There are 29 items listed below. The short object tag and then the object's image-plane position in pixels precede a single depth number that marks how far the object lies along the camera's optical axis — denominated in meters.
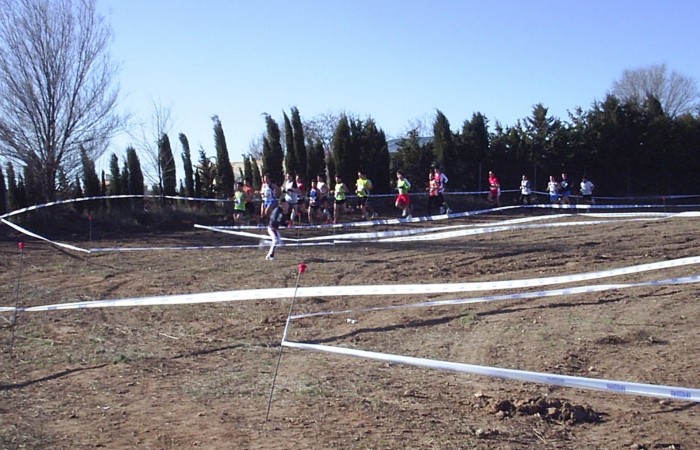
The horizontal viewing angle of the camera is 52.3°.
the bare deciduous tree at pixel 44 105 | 28.19
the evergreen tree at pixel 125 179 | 32.91
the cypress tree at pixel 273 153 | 36.09
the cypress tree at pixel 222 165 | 35.38
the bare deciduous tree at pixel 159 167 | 33.67
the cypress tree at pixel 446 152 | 39.00
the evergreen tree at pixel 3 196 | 28.50
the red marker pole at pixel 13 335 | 9.26
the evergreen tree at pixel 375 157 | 37.75
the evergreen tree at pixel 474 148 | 39.44
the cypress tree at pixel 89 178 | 30.53
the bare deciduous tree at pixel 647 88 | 78.94
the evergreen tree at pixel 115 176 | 32.78
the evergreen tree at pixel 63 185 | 29.83
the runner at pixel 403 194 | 27.94
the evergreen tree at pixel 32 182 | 28.70
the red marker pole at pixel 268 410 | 6.44
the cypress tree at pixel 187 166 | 34.34
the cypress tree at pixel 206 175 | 36.06
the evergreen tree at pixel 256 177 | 36.44
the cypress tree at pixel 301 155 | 36.84
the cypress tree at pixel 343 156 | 37.22
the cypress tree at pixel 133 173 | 33.00
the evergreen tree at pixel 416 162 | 38.84
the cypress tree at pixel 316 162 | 37.00
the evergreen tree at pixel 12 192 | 29.05
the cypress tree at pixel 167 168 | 33.66
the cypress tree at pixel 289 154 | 36.62
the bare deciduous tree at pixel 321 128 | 65.62
